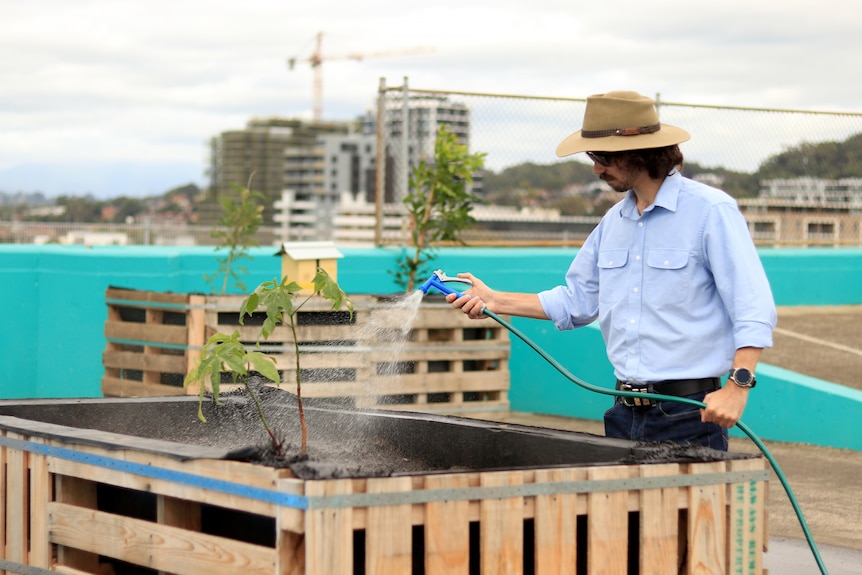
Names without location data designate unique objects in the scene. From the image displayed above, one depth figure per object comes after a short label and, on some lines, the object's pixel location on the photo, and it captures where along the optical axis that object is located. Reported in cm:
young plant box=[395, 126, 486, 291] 922
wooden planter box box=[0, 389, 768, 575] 297
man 367
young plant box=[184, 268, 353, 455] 344
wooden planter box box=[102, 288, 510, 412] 777
